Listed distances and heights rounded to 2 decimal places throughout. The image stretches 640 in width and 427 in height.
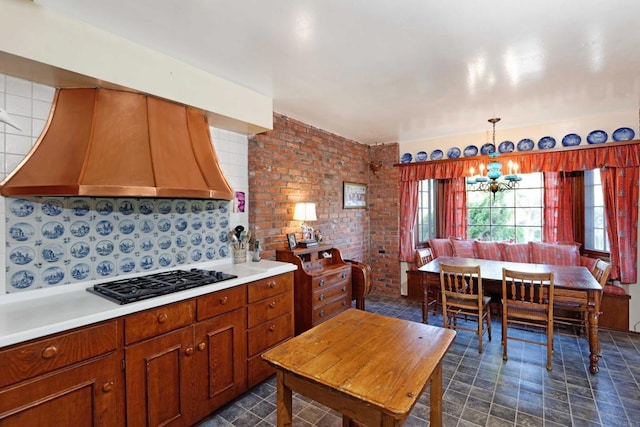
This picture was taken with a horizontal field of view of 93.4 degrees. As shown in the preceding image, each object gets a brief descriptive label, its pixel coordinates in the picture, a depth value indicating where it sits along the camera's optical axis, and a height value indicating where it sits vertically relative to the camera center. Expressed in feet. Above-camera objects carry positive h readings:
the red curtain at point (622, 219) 10.89 -0.26
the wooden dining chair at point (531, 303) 8.62 -2.75
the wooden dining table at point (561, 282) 8.44 -2.12
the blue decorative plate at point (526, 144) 12.78 +2.90
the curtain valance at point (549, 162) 10.90 +2.13
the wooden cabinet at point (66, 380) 4.22 -2.54
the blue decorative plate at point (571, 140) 11.84 +2.86
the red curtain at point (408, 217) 15.53 -0.21
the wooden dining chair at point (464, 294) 9.72 -2.76
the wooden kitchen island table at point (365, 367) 3.75 -2.21
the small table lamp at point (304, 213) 11.23 +0.02
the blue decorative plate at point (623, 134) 10.91 +2.84
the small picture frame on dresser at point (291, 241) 10.80 -0.99
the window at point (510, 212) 14.01 +0.02
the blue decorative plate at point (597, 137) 11.32 +2.85
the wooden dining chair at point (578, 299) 8.73 -2.58
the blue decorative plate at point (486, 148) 13.31 +2.90
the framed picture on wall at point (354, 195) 14.75 +0.93
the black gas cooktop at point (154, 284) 5.77 -1.53
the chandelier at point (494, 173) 11.32 +1.60
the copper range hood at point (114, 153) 5.41 +1.22
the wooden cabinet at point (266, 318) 7.72 -2.86
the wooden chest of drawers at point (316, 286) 10.13 -2.56
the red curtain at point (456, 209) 15.35 +0.19
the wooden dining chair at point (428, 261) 12.89 -2.12
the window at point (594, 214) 12.14 -0.08
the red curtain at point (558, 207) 12.73 +0.22
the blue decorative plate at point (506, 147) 13.19 +2.90
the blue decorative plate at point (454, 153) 14.43 +2.88
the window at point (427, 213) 16.26 -0.01
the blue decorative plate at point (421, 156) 15.30 +2.90
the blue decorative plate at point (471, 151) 14.05 +2.90
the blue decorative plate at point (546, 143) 12.34 +2.87
